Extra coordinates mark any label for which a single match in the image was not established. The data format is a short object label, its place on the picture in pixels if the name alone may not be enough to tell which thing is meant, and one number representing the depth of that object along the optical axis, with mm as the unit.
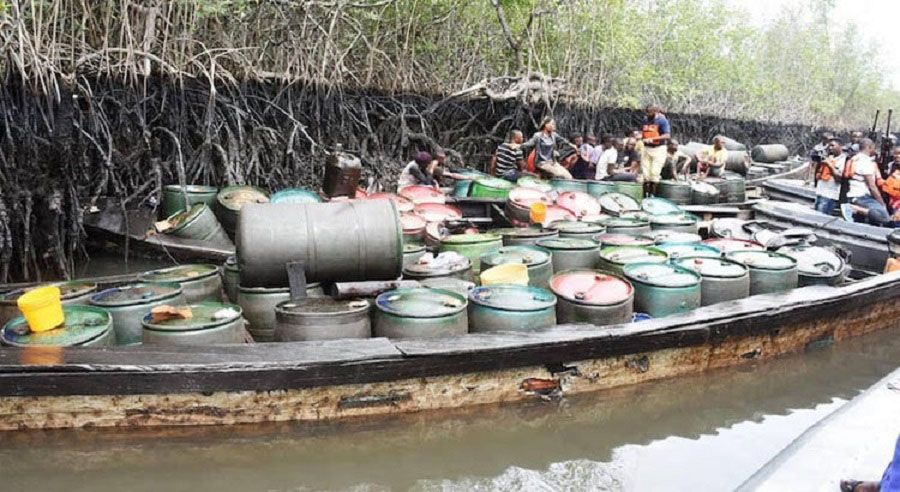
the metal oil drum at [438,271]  5766
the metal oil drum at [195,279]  5387
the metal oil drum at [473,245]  6590
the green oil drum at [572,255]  6504
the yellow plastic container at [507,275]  5789
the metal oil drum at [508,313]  5215
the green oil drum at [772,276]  6645
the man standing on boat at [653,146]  11695
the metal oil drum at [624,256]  6383
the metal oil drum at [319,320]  4805
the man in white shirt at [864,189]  9750
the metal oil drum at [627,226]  7863
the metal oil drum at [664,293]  5891
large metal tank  4980
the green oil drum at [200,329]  4527
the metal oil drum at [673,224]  8219
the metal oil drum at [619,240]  7209
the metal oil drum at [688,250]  6911
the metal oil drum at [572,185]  10366
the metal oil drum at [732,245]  7438
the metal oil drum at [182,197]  8031
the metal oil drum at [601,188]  10203
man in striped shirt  11641
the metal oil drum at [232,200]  7645
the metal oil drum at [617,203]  9370
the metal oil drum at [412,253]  6230
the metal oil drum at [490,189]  9594
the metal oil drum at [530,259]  6039
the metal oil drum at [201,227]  7293
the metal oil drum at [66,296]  4945
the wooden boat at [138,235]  7117
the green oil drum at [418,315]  4949
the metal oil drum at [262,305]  5199
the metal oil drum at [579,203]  8977
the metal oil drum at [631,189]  10258
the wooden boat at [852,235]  8695
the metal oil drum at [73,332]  4359
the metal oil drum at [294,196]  7293
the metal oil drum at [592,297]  5508
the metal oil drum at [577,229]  7367
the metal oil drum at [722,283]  6281
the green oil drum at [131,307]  4832
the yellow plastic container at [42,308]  4320
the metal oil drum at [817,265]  6996
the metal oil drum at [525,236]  7145
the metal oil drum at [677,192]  11414
